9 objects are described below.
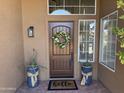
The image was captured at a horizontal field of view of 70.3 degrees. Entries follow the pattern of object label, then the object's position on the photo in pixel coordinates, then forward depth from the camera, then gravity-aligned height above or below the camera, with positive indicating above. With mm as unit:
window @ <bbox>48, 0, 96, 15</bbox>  2867 +1175
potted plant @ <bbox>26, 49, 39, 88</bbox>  2577 -971
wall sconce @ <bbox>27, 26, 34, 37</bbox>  2835 +363
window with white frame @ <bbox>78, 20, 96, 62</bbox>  2898 +65
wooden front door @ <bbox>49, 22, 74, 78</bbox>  2905 -431
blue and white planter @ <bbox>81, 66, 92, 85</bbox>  2662 -996
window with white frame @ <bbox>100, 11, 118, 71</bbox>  2177 +3
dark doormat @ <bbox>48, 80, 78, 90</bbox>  2502 -1280
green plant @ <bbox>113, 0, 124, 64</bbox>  856 +97
